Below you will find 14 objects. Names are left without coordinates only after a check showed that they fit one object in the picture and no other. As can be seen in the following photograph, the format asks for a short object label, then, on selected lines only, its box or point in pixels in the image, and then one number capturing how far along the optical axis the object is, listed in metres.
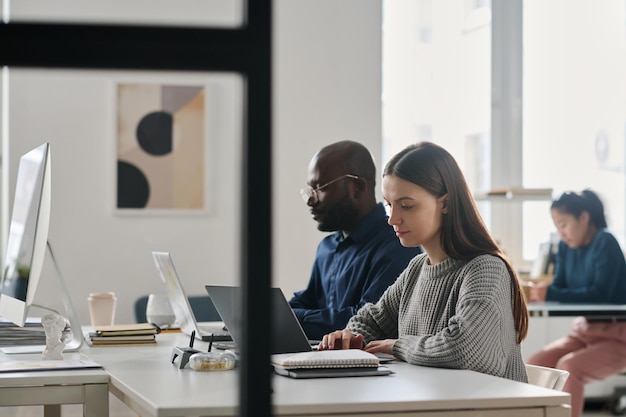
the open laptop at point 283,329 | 2.22
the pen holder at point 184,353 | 2.12
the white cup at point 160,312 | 3.34
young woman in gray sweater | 2.13
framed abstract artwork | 5.05
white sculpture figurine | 2.38
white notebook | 1.96
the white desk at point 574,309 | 4.75
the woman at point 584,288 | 4.81
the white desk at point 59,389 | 2.01
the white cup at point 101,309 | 3.45
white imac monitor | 2.23
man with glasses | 3.10
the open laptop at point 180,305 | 2.77
